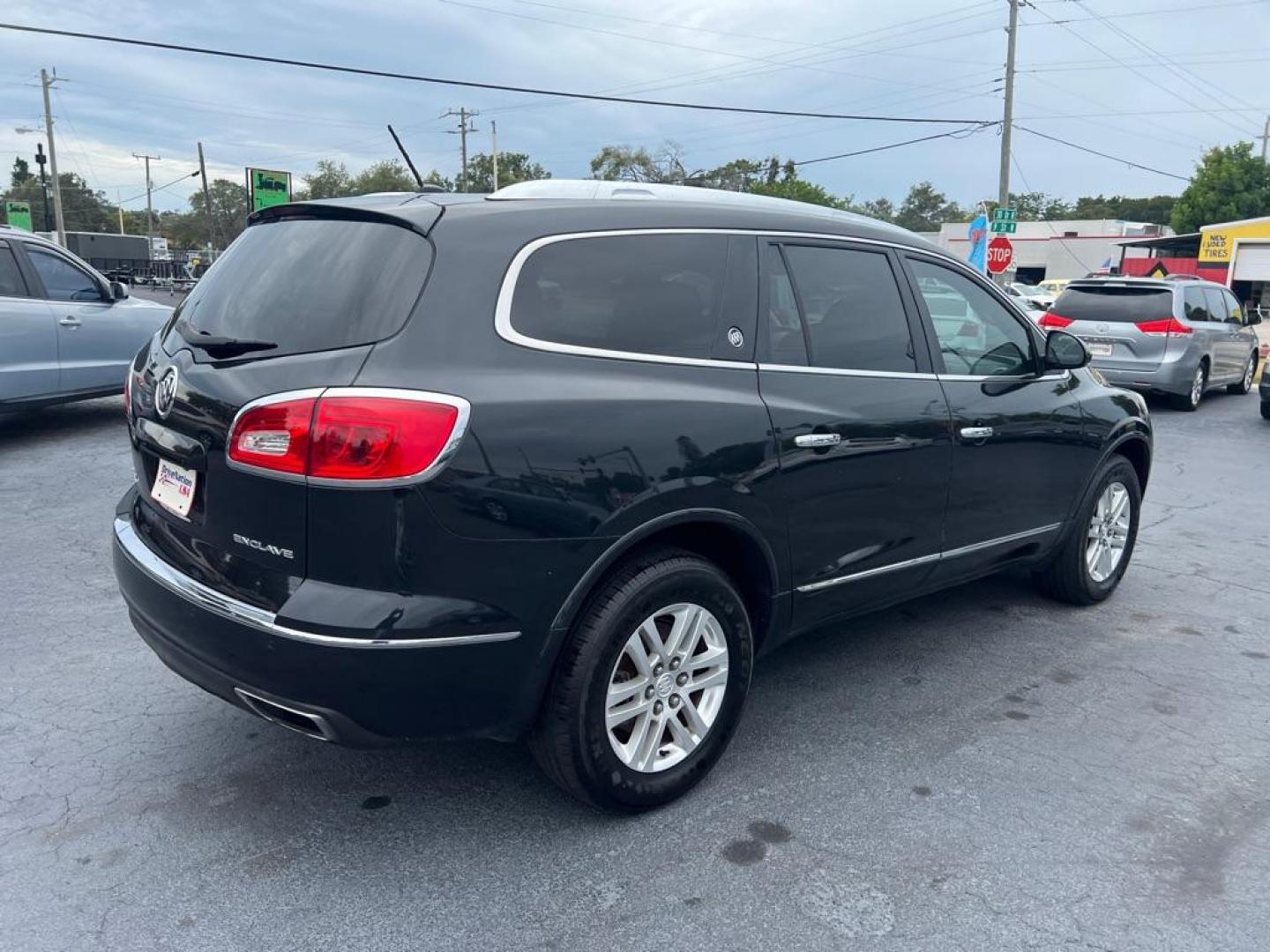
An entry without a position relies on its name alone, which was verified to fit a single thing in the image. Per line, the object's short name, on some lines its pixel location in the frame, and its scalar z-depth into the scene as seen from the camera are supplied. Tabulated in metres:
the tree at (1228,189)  50.25
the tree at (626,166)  67.78
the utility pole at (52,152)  52.30
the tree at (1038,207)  110.00
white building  62.44
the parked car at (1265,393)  12.02
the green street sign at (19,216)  45.69
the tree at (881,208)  81.48
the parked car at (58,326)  8.27
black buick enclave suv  2.50
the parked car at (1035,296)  31.38
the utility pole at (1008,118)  29.17
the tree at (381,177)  75.06
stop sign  20.55
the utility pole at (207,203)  61.66
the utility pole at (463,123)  61.06
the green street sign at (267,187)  19.16
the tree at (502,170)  69.75
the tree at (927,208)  110.75
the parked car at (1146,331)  12.52
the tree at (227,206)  93.00
